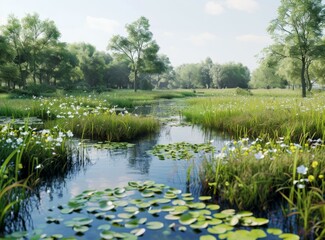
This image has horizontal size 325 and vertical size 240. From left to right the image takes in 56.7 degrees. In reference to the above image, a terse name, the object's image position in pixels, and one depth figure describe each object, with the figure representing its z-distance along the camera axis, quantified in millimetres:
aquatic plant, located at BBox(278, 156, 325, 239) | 4297
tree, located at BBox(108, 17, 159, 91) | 61500
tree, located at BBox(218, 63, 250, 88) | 118375
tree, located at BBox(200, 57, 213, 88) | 129500
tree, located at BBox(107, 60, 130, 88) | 90500
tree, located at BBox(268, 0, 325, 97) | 39844
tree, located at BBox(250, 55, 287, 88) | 99250
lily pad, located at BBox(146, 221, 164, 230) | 4598
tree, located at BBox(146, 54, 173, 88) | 63406
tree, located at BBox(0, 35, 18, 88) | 44438
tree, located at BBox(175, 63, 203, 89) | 131000
